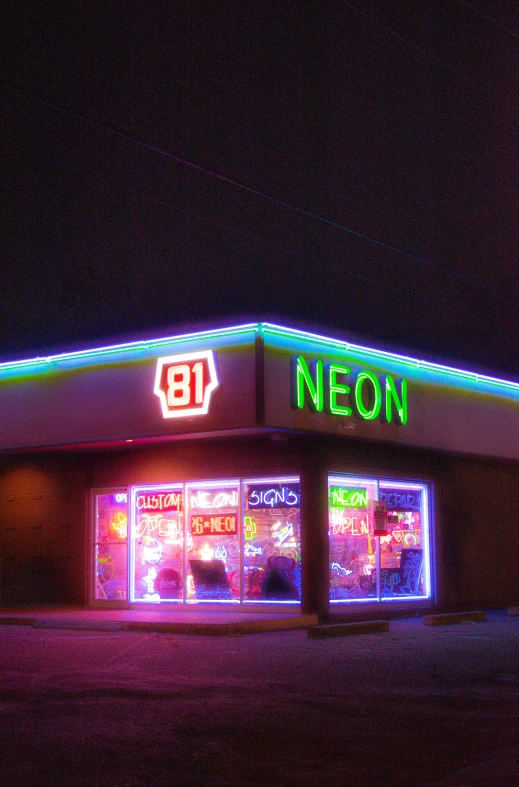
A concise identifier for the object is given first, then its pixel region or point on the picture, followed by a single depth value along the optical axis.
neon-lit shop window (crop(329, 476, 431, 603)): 21.27
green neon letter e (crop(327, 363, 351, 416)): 19.84
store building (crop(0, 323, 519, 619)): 19.53
